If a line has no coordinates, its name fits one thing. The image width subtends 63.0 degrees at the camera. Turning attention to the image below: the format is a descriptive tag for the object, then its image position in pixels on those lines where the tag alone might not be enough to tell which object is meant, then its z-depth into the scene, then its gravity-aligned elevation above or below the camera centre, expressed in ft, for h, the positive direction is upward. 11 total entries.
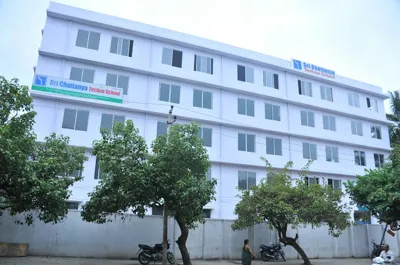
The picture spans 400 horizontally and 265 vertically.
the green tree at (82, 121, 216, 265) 40.83 +5.97
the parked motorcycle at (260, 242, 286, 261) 58.75 -4.36
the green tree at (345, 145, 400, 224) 53.21 +6.54
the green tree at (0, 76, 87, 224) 33.91 +5.83
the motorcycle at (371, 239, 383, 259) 66.59 -3.93
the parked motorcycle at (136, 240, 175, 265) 47.85 -4.44
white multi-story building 72.18 +31.33
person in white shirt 37.31 -2.91
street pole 42.70 -1.56
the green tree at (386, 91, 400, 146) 115.14 +39.47
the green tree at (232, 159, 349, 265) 49.11 +3.07
